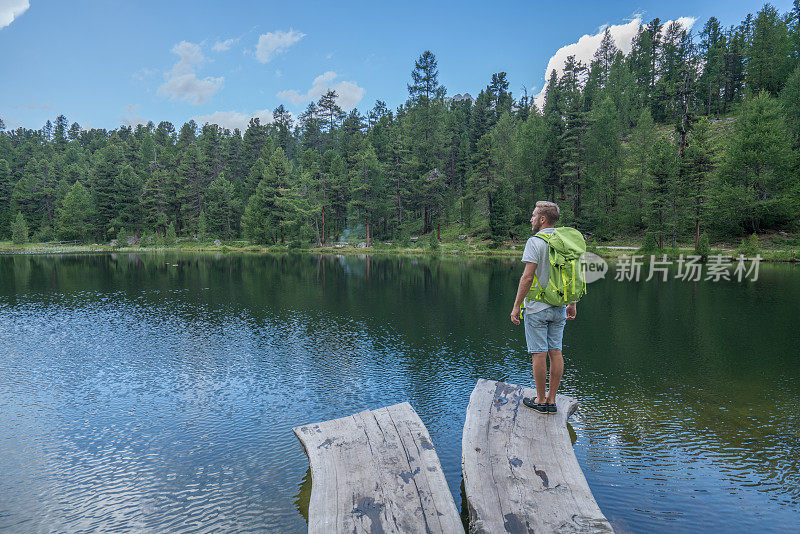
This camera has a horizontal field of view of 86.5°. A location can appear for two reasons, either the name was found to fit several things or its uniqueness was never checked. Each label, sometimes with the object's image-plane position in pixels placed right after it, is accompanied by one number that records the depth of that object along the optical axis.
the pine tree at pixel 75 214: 80.25
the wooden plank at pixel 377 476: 4.46
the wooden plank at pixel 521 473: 4.38
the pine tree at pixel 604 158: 60.72
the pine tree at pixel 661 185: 45.72
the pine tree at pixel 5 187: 90.88
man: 6.32
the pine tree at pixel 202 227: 78.19
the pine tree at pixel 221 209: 79.81
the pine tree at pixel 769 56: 75.56
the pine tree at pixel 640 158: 55.03
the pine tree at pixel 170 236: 77.56
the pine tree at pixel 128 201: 81.06
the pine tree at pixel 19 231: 78.25
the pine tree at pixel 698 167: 45.56
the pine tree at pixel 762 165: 46.56
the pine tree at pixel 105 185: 81.69
